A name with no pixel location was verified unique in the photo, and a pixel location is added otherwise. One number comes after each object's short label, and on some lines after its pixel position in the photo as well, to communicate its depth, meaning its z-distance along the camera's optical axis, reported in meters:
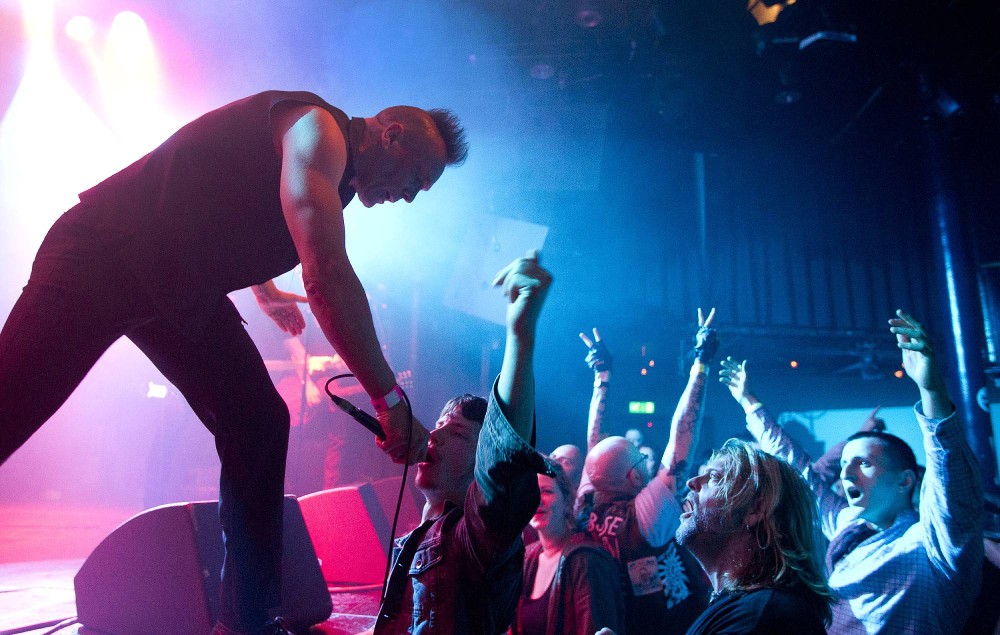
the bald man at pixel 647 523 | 2.72
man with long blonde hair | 1.46
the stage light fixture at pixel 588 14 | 5.59
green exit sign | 9.73
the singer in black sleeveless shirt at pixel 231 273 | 1.25
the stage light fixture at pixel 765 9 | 5.64
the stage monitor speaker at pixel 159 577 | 1.89
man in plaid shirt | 2.11
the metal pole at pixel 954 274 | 6.11
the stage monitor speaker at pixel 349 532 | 3.07
